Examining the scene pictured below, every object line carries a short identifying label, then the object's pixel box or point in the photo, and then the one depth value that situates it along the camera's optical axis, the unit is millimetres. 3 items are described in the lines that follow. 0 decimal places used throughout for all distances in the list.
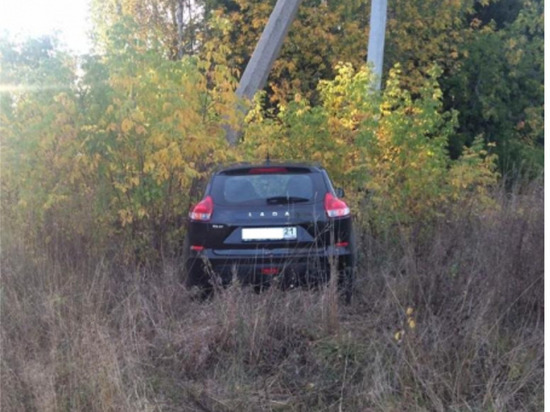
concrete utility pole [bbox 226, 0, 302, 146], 13477
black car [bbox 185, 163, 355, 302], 6629
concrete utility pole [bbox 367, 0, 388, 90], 13914
